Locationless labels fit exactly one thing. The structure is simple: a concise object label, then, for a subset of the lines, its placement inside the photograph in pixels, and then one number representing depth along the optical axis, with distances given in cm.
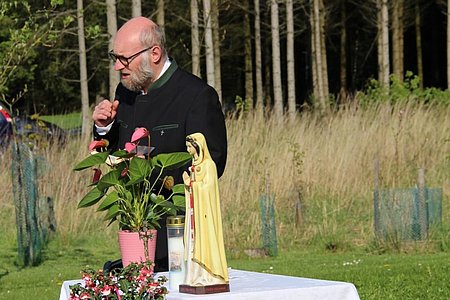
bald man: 566
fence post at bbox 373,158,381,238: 1400
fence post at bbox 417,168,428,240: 1398
